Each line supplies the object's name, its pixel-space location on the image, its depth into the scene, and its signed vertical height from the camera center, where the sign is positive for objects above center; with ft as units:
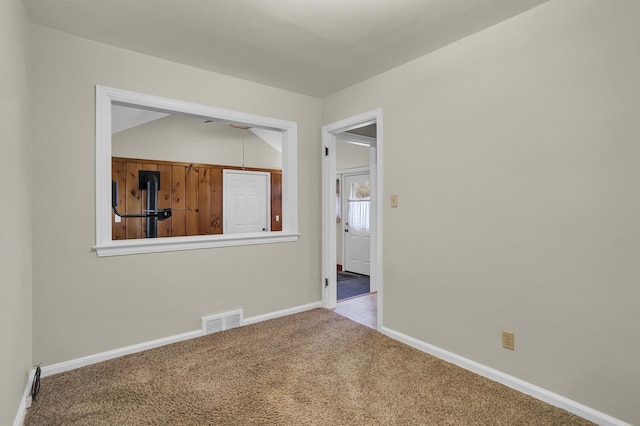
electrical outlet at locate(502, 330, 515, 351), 7.16 -2.88
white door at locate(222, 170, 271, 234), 20.06 +0.60
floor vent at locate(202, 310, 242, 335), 9.95 -3.50
